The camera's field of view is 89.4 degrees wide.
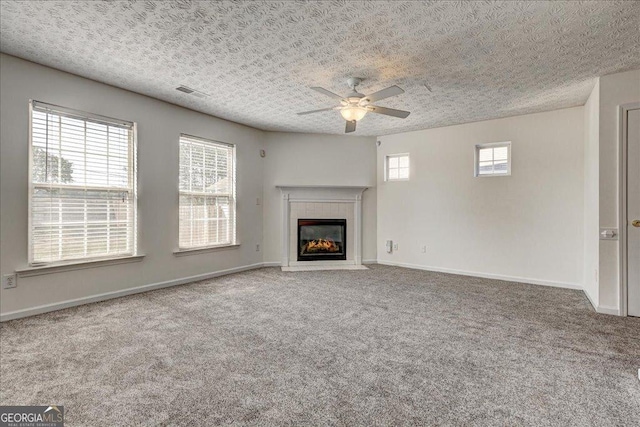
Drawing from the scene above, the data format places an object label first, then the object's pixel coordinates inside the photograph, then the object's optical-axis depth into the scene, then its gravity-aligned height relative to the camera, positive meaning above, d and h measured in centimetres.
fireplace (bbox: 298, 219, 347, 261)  618 -46
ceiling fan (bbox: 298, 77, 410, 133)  336 +117
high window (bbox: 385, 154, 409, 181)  625 +94
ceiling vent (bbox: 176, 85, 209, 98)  397 +157
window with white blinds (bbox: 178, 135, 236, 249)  484 +35
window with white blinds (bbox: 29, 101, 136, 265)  336 +33
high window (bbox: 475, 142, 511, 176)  514 +91
